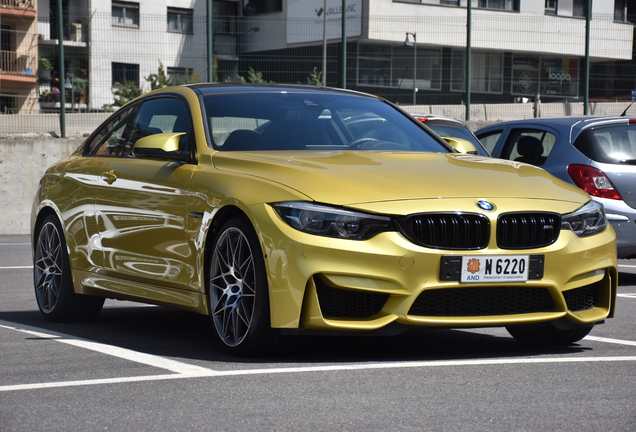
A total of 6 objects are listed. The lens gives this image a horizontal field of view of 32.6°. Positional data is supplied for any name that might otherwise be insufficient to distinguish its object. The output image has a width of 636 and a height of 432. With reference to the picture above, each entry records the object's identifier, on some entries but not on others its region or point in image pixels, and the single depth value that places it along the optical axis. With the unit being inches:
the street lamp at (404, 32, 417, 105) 1432.1
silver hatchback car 367.6
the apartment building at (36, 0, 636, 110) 912.3
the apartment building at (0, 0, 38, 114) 851.4
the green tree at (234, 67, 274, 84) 1068.5
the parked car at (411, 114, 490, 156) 478.3
